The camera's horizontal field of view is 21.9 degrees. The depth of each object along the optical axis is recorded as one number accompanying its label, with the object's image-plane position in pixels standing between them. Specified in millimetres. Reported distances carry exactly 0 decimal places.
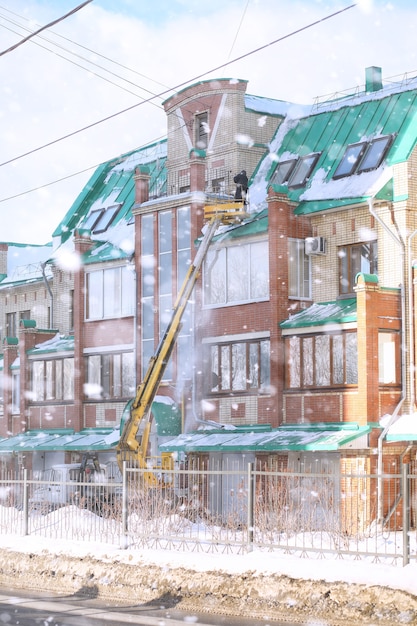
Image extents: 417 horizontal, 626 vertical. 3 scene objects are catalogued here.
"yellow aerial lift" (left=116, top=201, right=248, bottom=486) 32031
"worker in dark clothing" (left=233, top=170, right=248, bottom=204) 33531
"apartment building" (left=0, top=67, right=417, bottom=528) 28688
